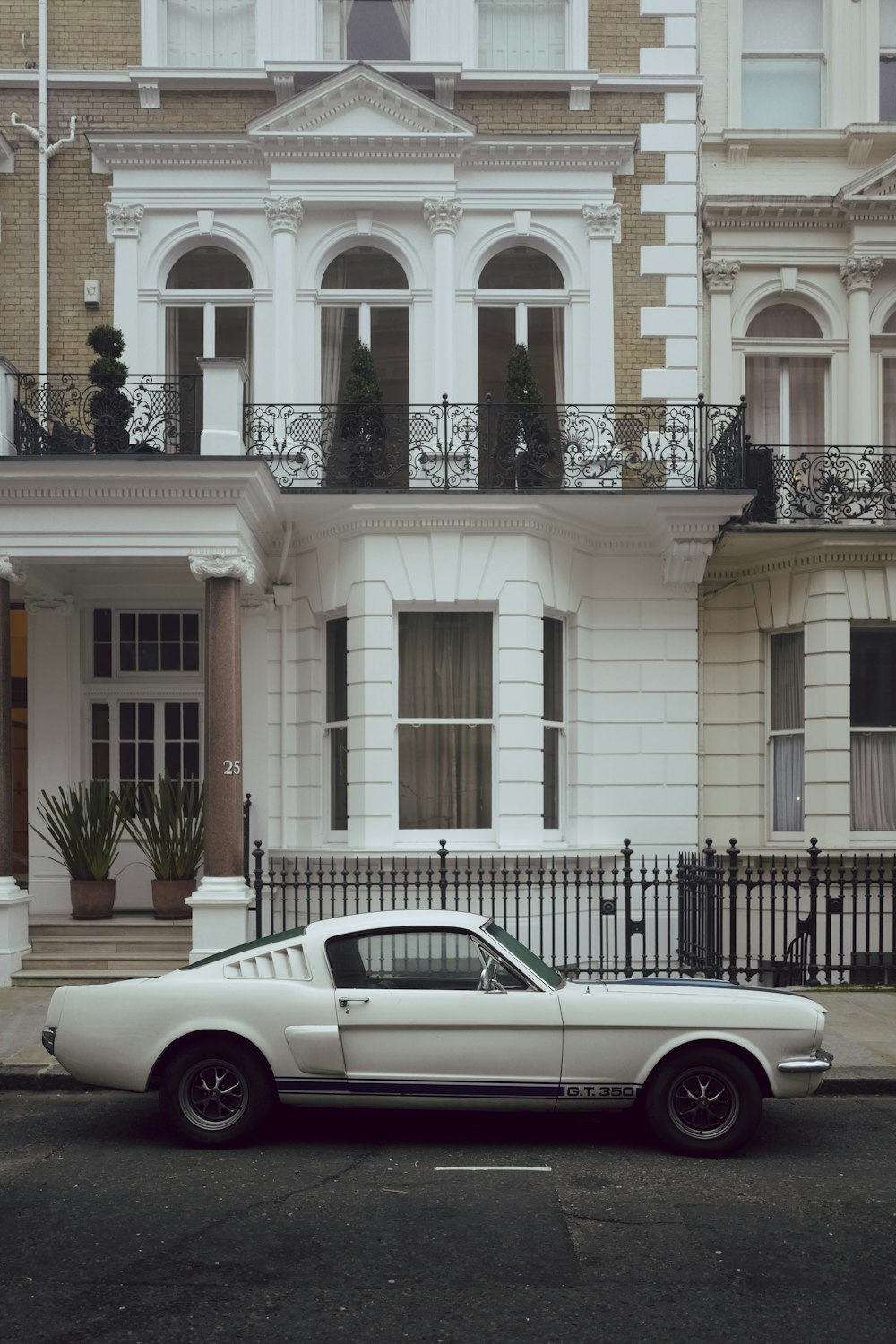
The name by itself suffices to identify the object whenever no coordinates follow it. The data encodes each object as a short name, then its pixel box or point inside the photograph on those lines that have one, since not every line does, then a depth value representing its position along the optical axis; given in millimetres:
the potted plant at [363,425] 14289
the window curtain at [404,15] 15711
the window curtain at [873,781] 15234
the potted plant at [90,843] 13750
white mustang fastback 7500
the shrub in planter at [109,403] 13227
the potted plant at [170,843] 13836
